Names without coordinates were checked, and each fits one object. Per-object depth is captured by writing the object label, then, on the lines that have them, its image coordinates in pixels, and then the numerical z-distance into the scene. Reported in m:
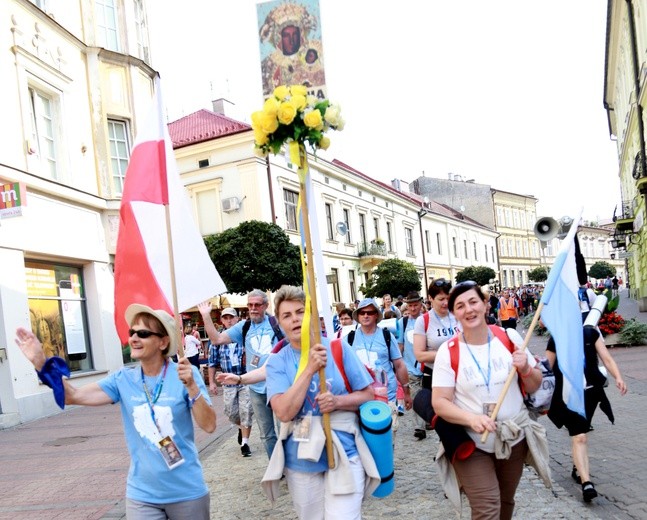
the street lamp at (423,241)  52.03
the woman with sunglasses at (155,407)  3.17
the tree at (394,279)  34.12
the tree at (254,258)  21.95
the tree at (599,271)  70.06
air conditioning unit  29.59
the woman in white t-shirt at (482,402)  3.50
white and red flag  4.14
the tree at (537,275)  66.38
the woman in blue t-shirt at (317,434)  3.23
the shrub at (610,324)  16.27
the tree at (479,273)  49.84
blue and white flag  3.99
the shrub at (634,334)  15.96
